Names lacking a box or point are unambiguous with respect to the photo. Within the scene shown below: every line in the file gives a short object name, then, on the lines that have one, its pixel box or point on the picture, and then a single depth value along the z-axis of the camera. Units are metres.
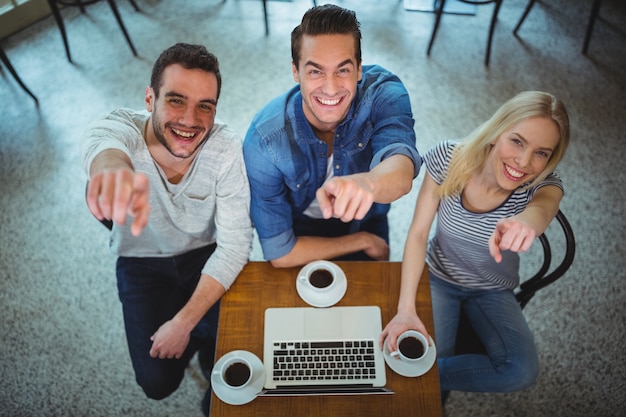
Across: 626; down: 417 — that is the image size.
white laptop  1.19
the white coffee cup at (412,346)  1.20
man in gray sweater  1.38
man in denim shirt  1.33
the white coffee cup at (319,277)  1.29
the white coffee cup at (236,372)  1.17
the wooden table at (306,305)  1.16
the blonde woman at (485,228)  1.36
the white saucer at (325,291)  1.29
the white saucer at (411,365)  1.19
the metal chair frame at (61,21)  2.85
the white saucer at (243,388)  1.15
